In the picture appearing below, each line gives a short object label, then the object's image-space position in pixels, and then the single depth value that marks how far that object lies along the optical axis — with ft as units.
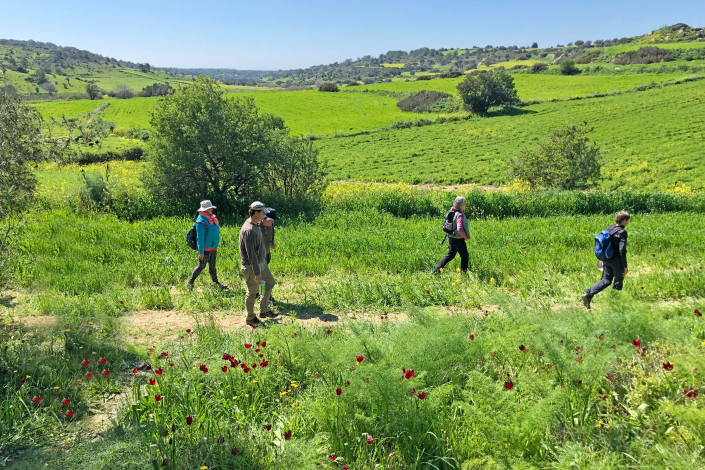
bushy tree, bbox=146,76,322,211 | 50.16
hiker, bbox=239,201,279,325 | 21.57
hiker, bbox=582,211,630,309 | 21.09
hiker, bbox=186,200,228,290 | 27.07
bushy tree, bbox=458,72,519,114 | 178.60
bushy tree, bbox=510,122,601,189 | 63.82
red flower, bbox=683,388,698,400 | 10.23
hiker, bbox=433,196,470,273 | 26.94
